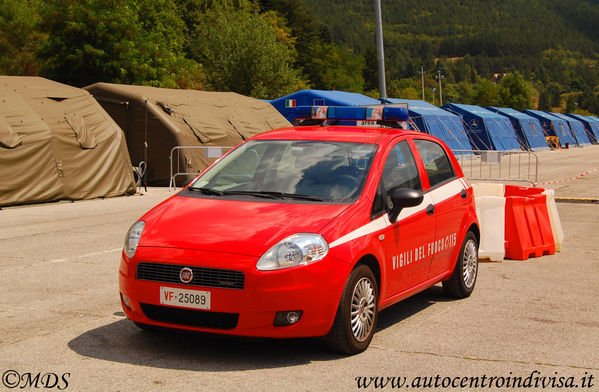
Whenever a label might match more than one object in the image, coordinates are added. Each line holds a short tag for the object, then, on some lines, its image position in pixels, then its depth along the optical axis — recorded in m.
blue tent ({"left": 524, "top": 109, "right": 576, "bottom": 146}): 72.34
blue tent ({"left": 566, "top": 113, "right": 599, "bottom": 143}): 89.62
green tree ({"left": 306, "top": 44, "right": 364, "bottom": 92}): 112.62
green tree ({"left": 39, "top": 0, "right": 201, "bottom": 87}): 41.41
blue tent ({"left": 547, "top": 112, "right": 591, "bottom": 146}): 81.00
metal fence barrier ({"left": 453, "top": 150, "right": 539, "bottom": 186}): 29.02
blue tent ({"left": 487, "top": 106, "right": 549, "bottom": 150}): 63.37
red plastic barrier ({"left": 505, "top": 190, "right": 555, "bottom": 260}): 10.42
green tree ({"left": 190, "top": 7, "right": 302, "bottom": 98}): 63.69
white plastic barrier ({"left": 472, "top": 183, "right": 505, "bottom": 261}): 10.20
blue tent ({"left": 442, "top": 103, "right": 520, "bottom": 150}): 54.78
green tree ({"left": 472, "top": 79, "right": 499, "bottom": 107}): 141.52
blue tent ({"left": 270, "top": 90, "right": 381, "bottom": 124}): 37.97
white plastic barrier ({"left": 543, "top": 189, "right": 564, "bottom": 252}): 11.02
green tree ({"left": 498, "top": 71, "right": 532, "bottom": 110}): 133.38
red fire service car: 5.20
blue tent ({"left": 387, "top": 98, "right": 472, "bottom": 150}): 45.94
